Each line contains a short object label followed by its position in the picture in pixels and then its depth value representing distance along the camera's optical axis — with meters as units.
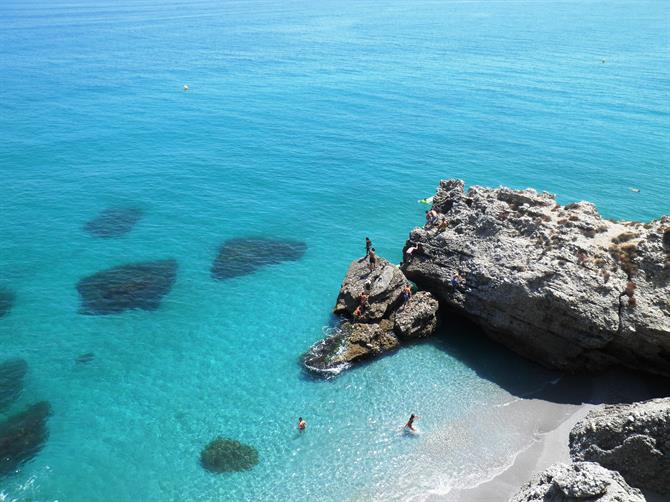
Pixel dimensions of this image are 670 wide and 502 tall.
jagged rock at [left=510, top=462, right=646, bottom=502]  15.33
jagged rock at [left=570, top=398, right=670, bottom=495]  19.11
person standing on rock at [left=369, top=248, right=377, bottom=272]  33.91
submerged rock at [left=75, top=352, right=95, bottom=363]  30.61
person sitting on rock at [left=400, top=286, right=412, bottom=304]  32.22
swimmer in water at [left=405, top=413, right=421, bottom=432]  25.33
